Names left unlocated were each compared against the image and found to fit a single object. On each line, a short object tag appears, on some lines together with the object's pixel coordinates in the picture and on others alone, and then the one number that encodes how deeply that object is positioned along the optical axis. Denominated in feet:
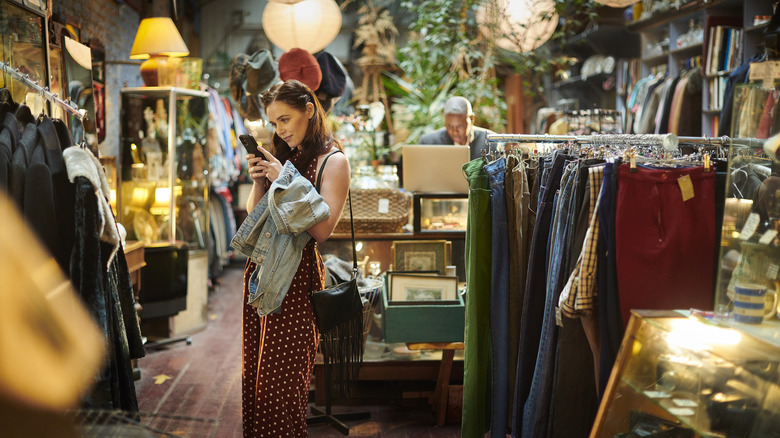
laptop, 12.28
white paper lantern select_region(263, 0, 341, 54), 14.76
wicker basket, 12.83
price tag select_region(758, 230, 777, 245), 5.40
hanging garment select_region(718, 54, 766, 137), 15.99
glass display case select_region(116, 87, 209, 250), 16.33
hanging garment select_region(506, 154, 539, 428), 8.65
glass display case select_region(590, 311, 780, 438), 5.19
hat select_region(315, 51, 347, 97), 13.78
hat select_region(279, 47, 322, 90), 12.69
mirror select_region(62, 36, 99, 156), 10.85
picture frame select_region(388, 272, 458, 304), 11.38
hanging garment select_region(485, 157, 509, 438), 8.57
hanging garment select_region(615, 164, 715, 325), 6.63
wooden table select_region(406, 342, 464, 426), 10.64
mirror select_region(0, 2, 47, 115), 7.98
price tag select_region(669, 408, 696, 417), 5.59
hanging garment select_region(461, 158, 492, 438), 8.73
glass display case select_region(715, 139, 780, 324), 5.40
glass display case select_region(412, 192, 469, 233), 12.71
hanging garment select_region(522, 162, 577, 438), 7.44
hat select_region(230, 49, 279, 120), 14.84
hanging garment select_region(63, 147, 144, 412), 6.54
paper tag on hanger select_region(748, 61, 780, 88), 5.64
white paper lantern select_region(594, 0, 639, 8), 14.03
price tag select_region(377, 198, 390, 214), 12.86
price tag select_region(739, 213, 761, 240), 5.57
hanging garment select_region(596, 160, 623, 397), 6.66
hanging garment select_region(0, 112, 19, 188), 6.26
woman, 8.11
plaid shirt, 6.77
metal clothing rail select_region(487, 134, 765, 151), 7.16
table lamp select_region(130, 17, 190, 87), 15.62
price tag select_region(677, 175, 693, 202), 6.68
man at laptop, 15.23
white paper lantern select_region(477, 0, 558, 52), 15.25
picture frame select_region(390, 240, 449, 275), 12.62
